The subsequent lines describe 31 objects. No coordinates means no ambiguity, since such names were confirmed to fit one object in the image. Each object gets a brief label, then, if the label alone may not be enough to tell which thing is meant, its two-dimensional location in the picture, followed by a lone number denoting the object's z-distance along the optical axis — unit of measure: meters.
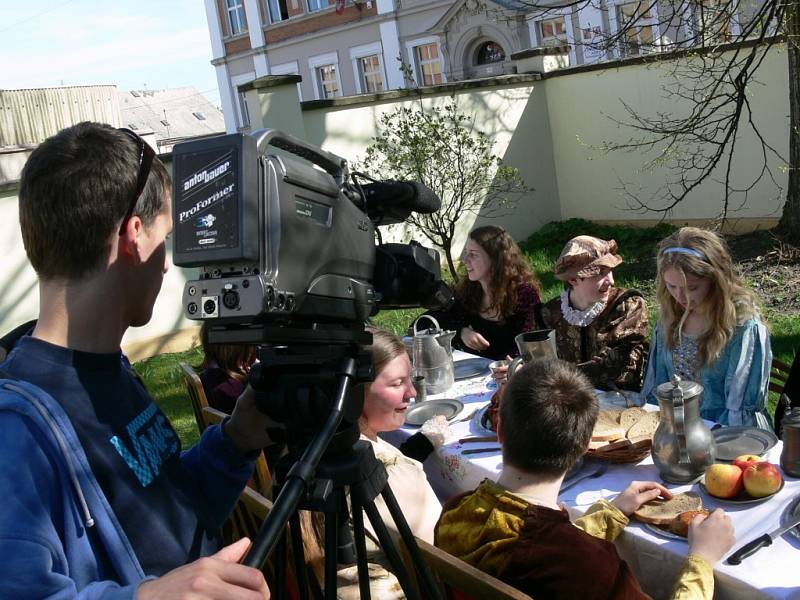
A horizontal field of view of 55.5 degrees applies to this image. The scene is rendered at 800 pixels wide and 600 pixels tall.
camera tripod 1.13
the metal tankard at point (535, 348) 2.82
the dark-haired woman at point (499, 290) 4.19
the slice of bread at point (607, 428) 2.45
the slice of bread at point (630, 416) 2.56
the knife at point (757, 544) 1.75
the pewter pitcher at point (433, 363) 3.36
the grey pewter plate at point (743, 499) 1.97
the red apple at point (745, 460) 2.05
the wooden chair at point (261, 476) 2.70
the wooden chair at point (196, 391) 3.13
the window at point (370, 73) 23.41
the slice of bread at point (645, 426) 2.46
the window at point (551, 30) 18.06
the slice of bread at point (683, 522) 1.90
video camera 1.04
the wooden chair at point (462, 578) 1.38
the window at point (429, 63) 22.25
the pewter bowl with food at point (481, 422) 2.80
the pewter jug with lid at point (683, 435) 2.12
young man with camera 0.97
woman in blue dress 2.92
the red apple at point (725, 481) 2.01
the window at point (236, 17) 26.92
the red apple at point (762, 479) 1.96
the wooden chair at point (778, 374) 3.18
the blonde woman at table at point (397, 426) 2.21
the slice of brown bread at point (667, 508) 1.97
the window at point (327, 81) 24.90
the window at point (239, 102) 27.23
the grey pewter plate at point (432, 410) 3.07
